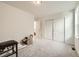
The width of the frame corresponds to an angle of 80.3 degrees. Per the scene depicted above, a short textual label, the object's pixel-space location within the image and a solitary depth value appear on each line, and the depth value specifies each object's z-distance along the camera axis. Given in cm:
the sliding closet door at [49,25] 216
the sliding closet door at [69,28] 224
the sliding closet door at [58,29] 206
